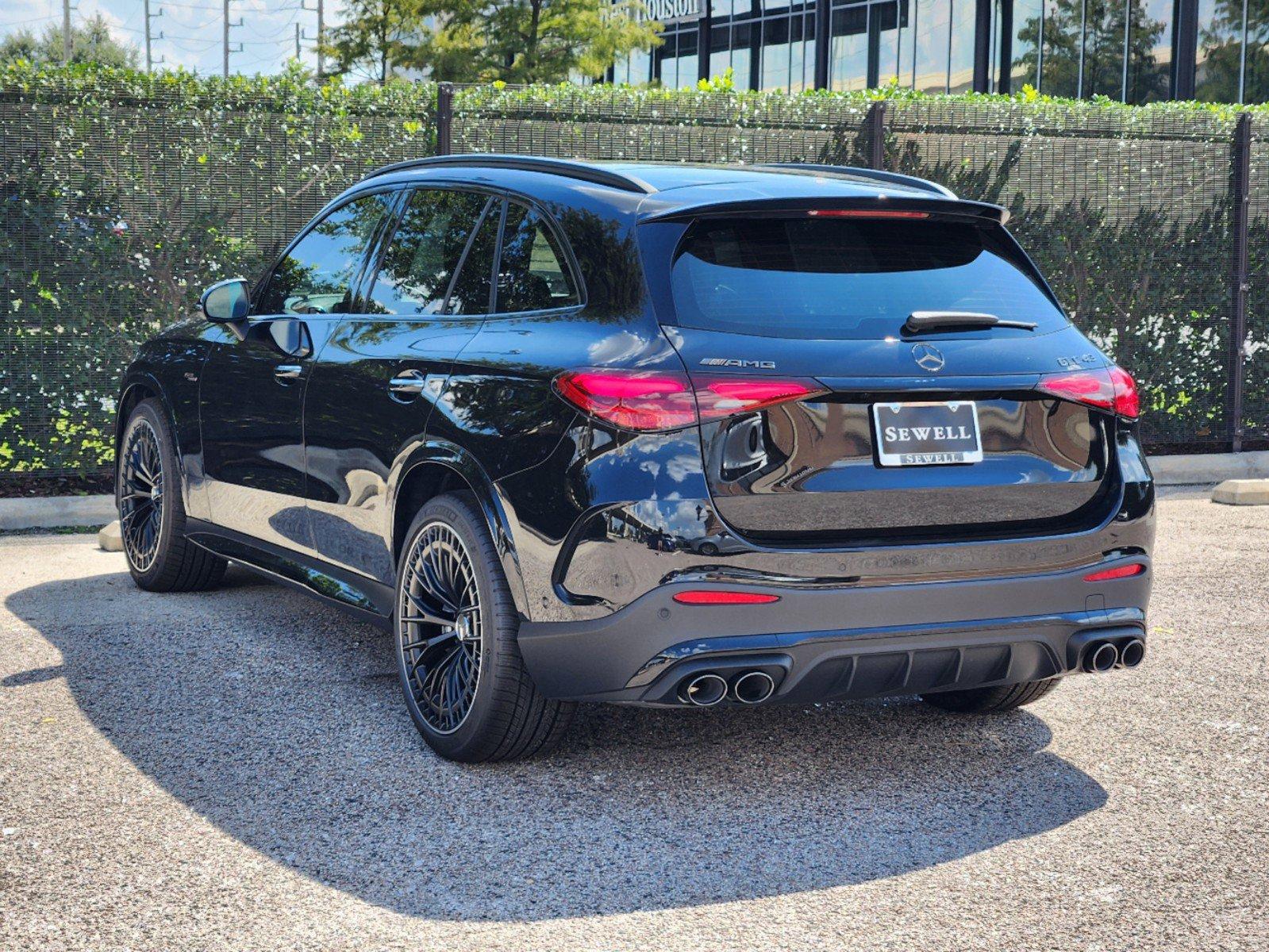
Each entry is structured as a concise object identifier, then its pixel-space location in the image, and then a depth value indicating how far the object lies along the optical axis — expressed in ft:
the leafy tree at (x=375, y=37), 109.81
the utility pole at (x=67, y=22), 274.16
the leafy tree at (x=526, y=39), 102.47
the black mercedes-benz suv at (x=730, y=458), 13.39
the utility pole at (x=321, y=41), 120.16
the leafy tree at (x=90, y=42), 232.94
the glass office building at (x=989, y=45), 103.45
